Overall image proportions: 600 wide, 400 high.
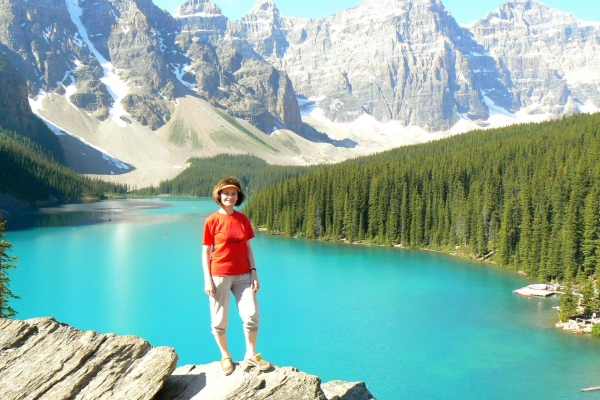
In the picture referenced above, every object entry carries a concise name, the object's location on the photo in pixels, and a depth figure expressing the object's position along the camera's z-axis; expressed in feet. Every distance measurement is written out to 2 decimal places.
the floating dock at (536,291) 155.53
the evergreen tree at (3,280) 84.28
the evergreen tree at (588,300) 124.06
